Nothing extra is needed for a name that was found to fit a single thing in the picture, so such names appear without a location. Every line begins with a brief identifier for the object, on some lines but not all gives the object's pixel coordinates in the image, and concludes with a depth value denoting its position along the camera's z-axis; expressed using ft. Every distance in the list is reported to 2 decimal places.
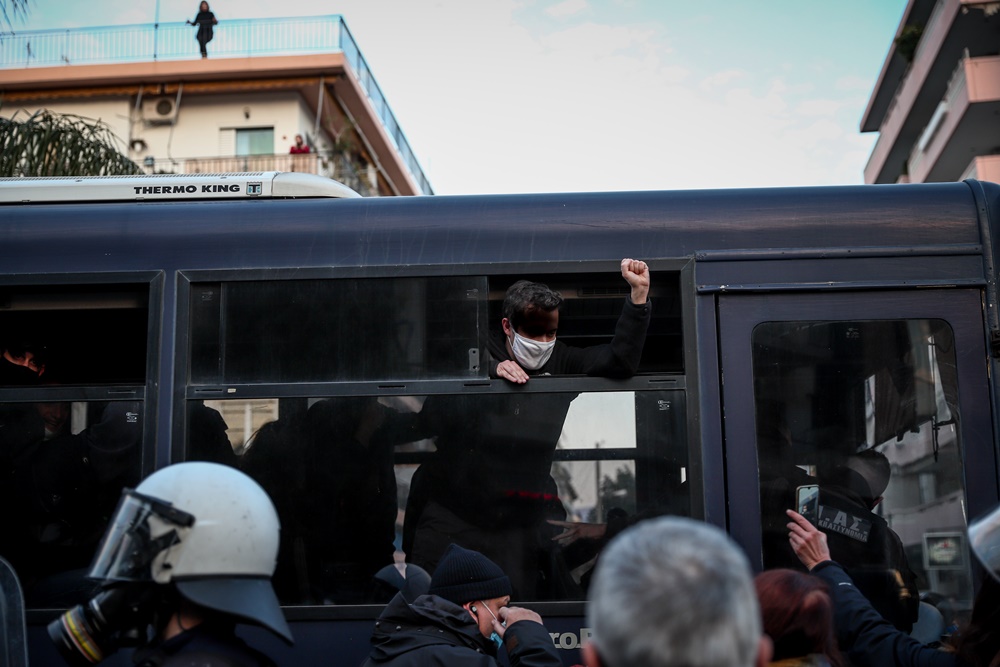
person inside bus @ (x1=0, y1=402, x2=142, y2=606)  12.83
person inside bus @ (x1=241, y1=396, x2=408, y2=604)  12.55
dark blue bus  12.35
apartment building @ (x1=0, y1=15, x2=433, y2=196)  95.61
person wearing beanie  10.97
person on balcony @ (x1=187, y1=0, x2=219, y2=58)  96.94
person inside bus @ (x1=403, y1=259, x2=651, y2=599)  12.41
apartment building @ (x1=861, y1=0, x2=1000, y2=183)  80.79
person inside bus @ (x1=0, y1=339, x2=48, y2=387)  13.46
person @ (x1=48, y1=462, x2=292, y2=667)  7.93
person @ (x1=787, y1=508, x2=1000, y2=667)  9.58
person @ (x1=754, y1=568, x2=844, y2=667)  9.01
